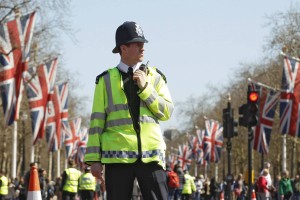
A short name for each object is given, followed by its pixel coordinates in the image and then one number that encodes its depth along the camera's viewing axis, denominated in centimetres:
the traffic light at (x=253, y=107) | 2533
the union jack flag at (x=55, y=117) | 4734
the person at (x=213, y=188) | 5322
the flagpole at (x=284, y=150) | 6944
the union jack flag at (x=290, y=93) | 4188
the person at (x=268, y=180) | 3225
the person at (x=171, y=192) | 3844
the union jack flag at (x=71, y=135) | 6328
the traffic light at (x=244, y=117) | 2559
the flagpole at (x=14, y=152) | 5594
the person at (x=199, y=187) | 5616
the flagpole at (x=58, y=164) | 8762
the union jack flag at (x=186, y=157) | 10724
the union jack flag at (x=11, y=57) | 3500
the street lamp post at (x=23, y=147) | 7375
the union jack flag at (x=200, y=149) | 8500
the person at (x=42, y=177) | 2820
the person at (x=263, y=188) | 3172
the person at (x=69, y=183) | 2820
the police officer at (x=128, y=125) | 680
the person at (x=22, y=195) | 3198
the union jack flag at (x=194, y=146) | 9692
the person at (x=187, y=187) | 4400
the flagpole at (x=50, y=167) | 8694
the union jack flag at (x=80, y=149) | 7556
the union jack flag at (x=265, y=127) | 4822
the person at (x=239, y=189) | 4792
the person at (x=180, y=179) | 4003
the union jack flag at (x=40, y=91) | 4128
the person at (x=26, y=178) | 2513
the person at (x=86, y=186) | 2911
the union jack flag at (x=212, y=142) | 7225
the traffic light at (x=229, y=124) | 3016
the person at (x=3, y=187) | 3791
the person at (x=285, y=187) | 3638
